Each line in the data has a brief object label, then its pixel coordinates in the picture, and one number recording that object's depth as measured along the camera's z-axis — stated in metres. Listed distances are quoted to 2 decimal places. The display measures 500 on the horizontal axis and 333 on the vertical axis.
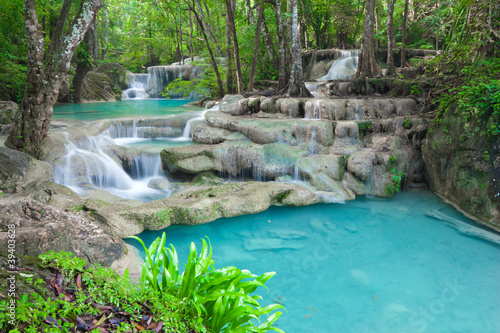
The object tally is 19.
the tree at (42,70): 5.77
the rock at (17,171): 5.34
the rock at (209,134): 8.03
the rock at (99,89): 17.14
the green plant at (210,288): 2.20
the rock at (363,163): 6.86
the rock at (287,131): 7.59
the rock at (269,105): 9.31
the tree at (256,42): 11.42
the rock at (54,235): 2.39
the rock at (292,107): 8.99
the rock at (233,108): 9.68
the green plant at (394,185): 6.82
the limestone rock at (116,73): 20.86
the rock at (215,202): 5.22
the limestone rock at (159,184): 6.80
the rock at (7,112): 7.93
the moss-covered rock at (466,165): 5.35
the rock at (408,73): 11.44
